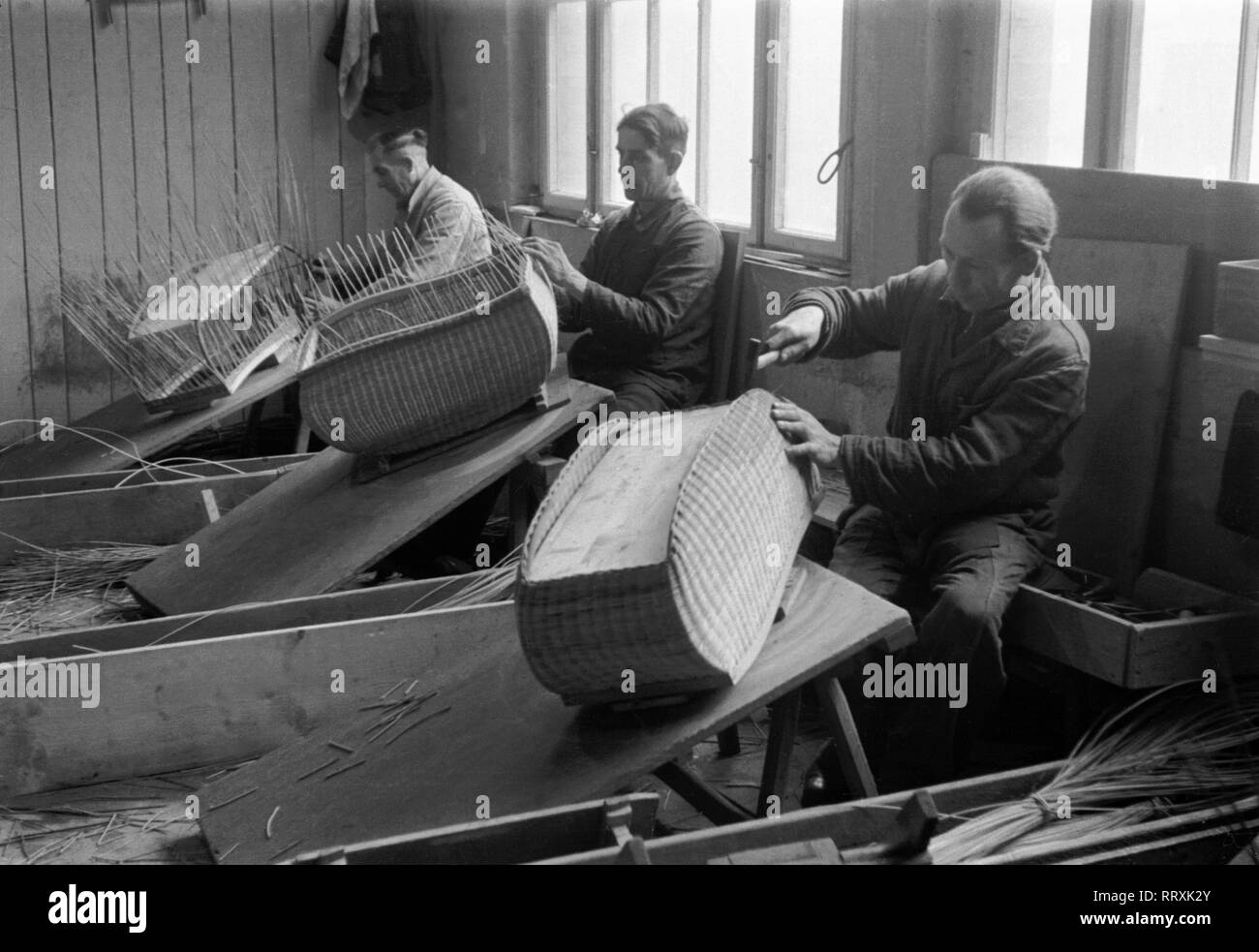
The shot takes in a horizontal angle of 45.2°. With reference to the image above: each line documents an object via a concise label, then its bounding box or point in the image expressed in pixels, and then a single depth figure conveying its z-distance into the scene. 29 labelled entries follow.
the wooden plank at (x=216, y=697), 3.09
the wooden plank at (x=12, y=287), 6.64
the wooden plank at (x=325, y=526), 3.67
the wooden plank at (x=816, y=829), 2.16
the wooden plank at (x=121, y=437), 4.89
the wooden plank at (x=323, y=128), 7.10
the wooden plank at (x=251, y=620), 3.28
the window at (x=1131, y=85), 3.28
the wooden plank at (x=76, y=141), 6.67
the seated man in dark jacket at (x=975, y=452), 3.06
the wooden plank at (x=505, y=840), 2.19
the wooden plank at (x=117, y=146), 6.75
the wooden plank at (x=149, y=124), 6.79
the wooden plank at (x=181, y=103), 6.84
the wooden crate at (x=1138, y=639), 2.98
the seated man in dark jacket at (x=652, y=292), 4.43
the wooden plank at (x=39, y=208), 6.62
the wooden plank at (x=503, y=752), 2.50
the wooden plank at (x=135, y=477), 4.65
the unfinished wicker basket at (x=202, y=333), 4.98
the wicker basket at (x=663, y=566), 2.38
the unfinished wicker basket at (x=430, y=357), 3.79
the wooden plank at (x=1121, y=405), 3.42
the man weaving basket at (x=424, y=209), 4.78
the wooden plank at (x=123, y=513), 4.36
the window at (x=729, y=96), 4.74
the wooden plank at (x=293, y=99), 7.05
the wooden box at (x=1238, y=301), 2.95
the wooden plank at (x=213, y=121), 6.92
